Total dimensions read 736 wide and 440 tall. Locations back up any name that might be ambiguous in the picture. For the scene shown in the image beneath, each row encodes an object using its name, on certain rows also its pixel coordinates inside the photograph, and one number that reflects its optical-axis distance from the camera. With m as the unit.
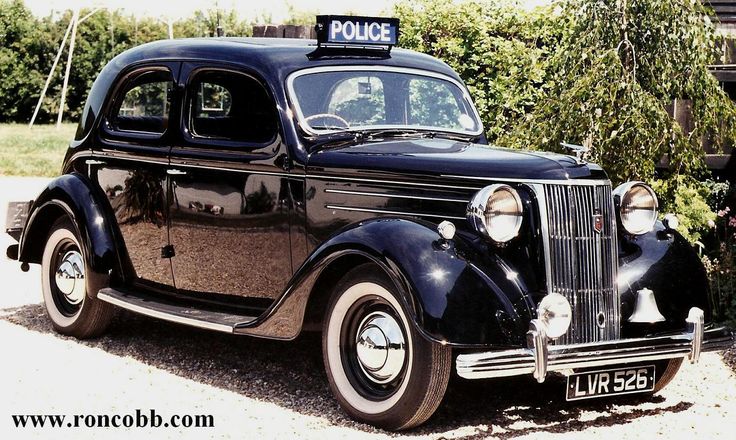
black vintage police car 5.15
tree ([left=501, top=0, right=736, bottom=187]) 7.94
